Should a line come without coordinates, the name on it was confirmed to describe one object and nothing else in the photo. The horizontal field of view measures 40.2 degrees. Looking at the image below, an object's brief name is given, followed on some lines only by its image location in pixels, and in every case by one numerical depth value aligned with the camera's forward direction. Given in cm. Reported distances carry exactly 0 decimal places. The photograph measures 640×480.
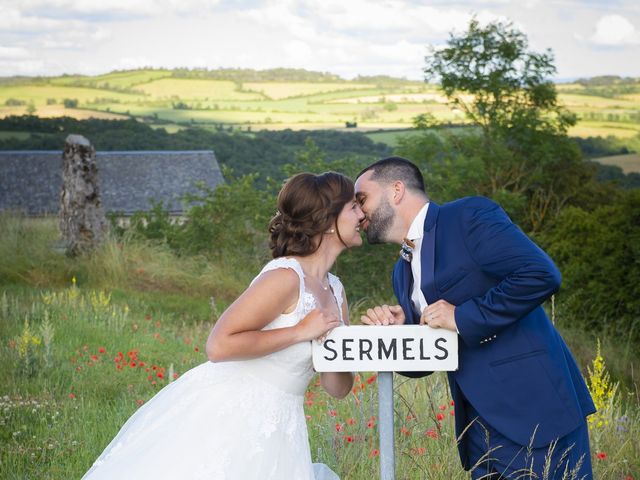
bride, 387
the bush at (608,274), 1262
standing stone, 1769
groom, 355
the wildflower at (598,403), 580
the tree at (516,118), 2402
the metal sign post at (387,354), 321
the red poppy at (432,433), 515
